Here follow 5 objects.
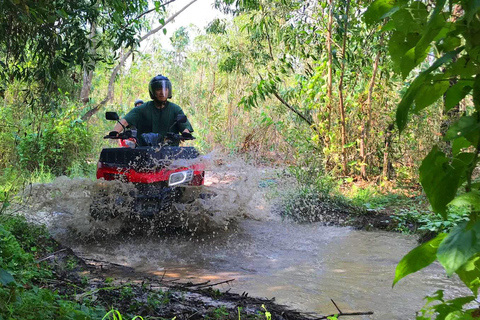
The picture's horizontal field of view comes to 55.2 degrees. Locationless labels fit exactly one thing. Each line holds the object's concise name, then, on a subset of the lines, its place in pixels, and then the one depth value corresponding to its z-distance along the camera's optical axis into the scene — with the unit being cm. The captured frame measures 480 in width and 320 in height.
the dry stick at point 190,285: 354
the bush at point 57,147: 945
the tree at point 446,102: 56
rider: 604
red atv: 520
